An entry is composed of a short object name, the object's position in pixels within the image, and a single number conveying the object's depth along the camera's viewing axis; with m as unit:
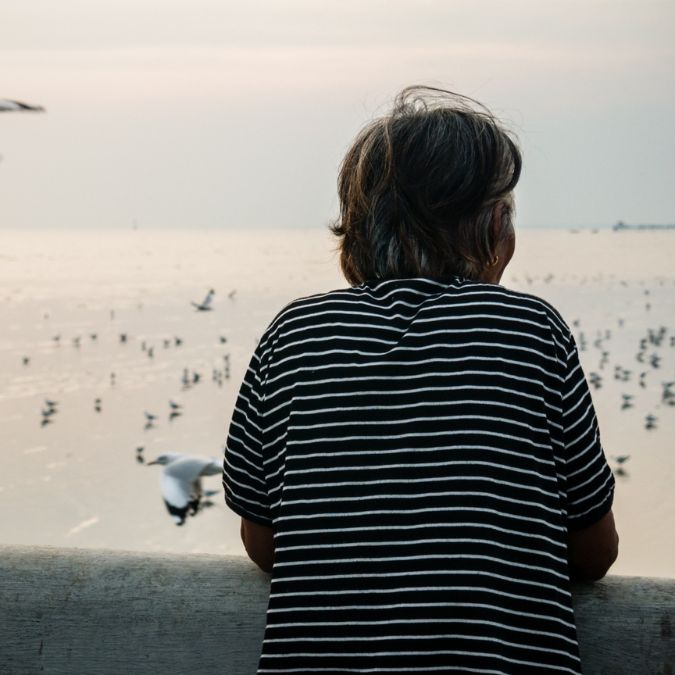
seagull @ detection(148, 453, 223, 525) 5.45
